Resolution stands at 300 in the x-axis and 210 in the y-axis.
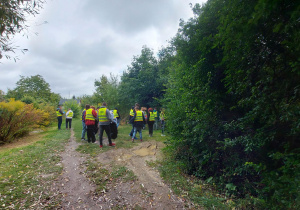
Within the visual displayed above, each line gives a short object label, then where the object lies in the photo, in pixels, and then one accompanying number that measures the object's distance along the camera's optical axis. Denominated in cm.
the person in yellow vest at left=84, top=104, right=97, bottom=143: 737
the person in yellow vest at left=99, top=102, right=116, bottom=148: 695
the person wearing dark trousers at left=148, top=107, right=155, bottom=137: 991
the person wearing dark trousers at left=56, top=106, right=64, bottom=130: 1343
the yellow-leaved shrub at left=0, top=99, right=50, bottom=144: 850
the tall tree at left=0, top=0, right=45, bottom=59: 297
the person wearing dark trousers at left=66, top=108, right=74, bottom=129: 1341
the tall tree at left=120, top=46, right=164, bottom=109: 1465
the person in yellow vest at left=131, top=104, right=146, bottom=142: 835
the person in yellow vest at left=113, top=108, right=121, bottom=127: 1034
